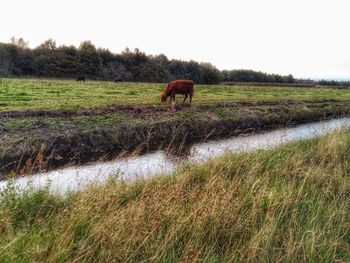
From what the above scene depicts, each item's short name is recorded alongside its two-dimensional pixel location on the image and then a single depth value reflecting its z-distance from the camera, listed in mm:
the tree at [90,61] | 59250
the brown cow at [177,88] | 22109
